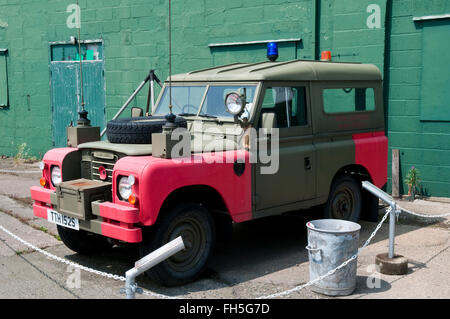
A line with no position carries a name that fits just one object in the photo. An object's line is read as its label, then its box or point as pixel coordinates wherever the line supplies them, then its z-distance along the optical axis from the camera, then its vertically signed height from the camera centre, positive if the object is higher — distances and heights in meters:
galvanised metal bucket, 4.85 -1.34
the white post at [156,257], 3.96 -1.12
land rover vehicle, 4.93 -0.56
